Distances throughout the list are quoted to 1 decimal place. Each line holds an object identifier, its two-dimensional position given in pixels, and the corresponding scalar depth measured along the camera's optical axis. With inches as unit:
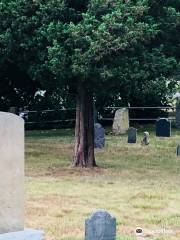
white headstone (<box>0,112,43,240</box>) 237.6
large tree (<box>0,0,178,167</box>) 539.2
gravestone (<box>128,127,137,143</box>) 868.6
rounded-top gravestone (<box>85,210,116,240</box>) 309.4
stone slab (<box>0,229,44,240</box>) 238.3
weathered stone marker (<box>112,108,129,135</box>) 1034.3
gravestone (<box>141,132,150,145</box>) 857.5
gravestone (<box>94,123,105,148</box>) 823.1
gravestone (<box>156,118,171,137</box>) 951.6
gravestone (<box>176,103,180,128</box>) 1094.4
